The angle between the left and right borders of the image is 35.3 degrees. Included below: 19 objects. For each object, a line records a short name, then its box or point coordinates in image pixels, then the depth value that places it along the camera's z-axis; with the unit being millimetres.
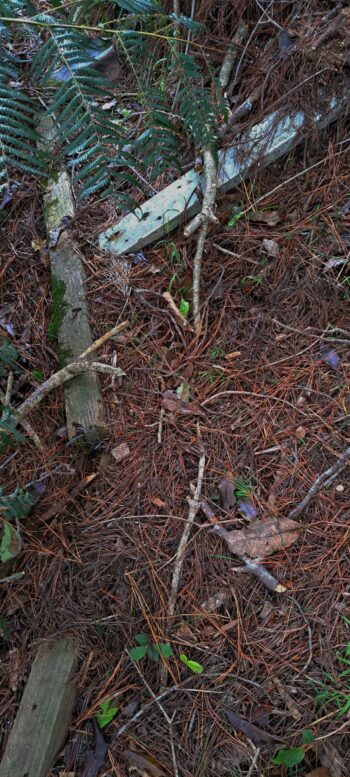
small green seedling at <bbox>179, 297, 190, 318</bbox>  2320
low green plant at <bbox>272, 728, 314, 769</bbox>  1654
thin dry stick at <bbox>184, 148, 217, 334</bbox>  2299
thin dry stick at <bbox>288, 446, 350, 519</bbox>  1972
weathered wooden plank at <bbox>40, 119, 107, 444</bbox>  2225
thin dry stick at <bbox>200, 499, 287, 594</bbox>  1879
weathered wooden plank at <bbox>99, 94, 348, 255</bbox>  2359
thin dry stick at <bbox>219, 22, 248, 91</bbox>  2512
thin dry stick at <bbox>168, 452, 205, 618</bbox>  1925
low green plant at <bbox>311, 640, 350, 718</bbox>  1721
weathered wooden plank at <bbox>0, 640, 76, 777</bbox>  1812
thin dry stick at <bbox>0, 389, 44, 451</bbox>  2215
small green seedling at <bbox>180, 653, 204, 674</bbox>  1811
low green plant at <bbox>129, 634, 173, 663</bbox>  1857
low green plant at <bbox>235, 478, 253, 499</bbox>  2029
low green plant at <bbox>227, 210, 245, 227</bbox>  2393
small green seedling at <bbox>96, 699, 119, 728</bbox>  1830
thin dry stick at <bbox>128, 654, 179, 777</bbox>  1751
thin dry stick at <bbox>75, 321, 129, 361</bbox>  2291
